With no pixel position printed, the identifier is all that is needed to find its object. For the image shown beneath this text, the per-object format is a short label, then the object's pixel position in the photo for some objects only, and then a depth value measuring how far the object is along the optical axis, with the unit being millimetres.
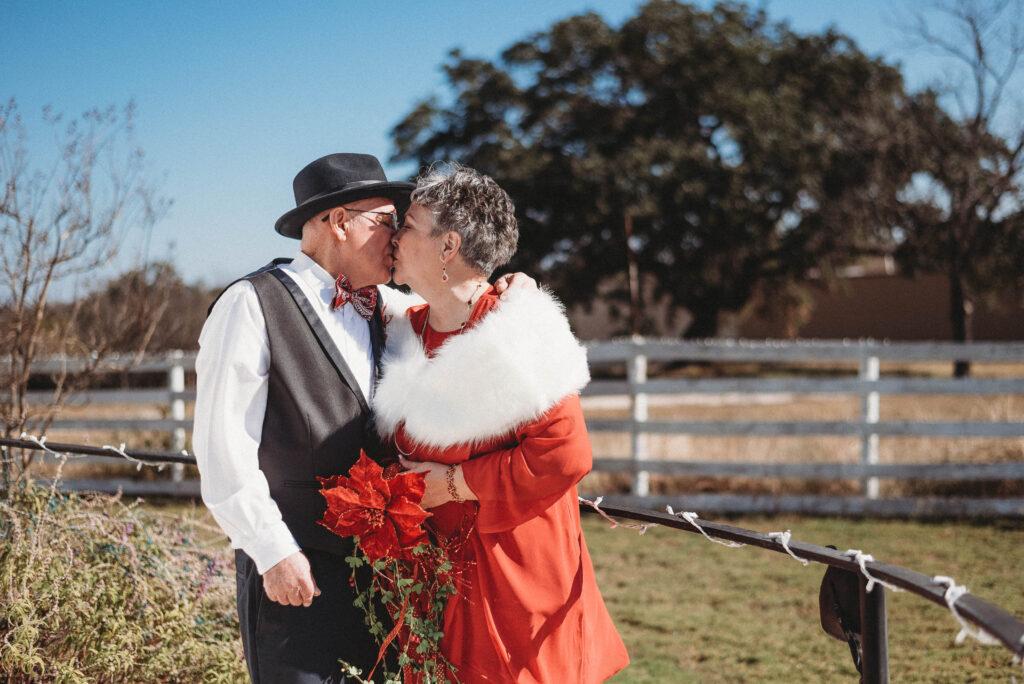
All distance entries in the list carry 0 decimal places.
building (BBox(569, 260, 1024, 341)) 31781
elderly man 2004
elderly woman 1966
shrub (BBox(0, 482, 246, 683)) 2799
